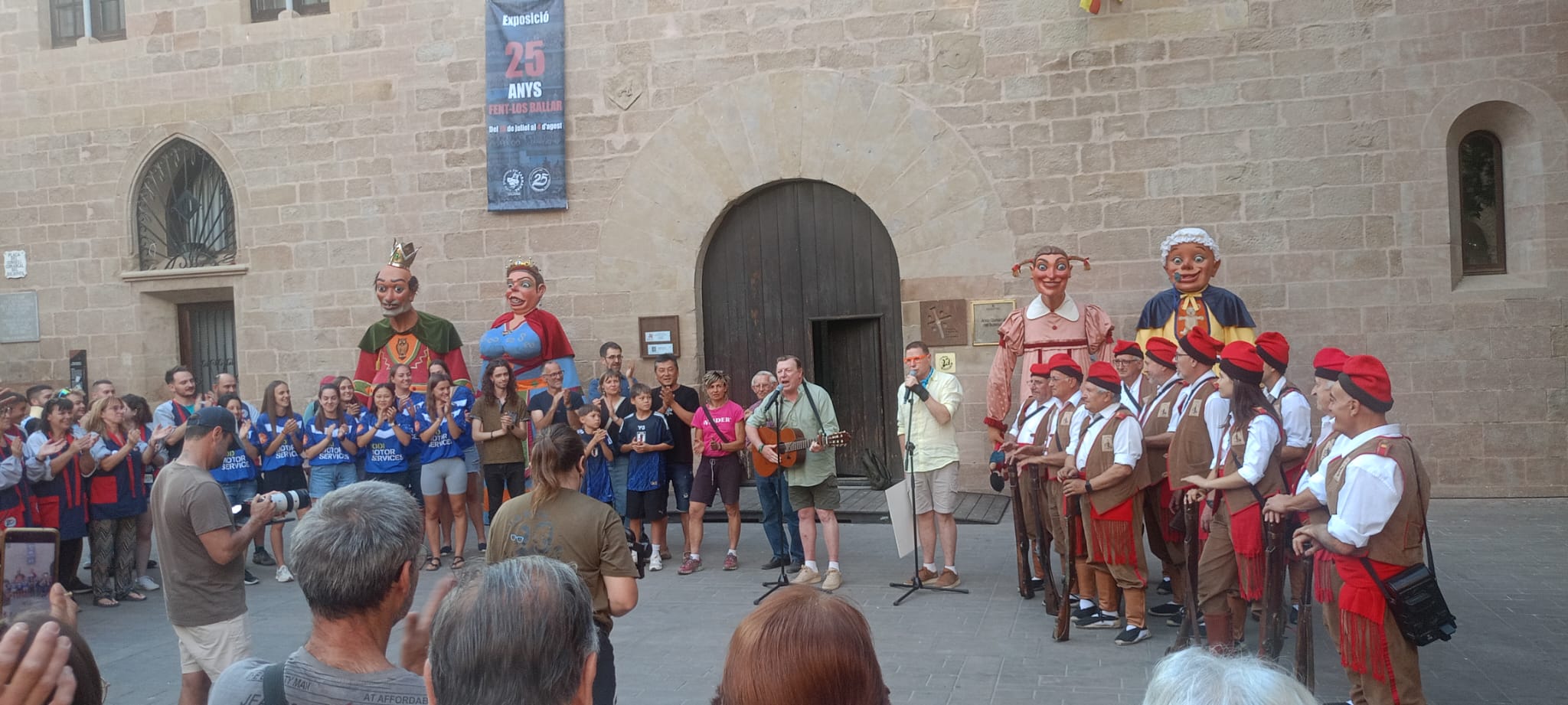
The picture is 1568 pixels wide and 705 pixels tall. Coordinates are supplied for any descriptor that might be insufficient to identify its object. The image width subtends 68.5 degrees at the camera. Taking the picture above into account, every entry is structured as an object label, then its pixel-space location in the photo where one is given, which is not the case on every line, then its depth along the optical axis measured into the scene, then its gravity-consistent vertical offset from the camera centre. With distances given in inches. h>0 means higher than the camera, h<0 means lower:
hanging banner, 498.0 +104.5
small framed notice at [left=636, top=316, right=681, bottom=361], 489.1 +1.1
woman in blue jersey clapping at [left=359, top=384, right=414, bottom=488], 392.8 -30.2
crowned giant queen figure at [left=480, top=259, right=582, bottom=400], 432.1 +2.5
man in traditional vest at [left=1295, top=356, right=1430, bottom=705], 175.9 -33.5
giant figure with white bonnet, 359.3 +4.8
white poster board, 314.2 -50.9
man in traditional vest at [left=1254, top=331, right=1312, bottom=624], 252.5 -20.6
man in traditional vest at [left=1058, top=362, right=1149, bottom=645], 256.8 -38.3
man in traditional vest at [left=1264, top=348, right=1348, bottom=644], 191.2 -32.3
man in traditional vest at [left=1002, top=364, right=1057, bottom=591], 306.5 -28.2
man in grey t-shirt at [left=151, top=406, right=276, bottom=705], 180.9 -31.7
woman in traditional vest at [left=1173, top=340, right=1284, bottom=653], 221.8 -35.3
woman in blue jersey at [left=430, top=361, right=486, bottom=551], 401.7 -42.2
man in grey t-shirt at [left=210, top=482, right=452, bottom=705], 106.6 -24.6
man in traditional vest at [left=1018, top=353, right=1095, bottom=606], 283.4 -27.9
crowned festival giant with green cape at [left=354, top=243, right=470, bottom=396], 438.3 +4.2
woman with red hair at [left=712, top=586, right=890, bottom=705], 79.6 -22.7
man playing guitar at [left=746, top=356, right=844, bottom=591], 337.7 -35.7
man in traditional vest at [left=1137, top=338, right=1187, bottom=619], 284.4 -33.9
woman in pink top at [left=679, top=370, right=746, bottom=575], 372.2 -38.0
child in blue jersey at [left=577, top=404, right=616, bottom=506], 377.7 -39.1
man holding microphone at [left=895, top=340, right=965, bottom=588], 324.8 -33.3
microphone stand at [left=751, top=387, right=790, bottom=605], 330.7 -70.8
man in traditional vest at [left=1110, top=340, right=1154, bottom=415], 315.0 -13.3
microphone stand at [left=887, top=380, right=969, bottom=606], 317.4 -53.6
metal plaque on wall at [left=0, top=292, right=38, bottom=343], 572.7 +22.8
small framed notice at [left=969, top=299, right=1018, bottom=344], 446.3 +2.6
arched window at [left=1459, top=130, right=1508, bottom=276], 414.9 +36.2
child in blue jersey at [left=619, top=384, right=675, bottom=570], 379.6 -43.1
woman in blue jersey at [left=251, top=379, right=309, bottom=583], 387.5 -30.0
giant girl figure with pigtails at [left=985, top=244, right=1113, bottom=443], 366.9 -1.8
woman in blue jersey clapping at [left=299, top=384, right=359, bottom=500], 389.7 -31.5
